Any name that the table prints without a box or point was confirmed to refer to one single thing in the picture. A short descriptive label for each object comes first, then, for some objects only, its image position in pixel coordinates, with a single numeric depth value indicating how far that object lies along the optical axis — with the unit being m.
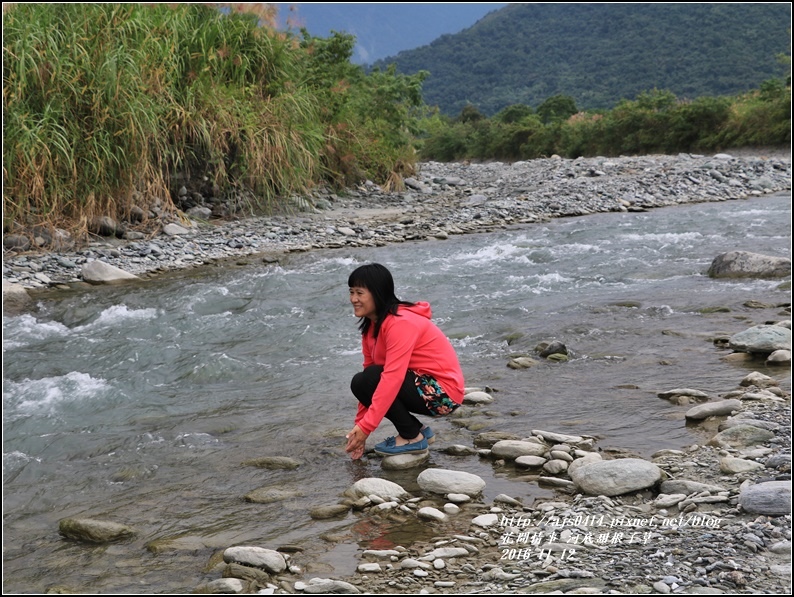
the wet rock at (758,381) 4.64
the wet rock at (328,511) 3.35
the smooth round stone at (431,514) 3.23
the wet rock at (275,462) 3.96
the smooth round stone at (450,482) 3.46
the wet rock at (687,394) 4.55
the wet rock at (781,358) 5.05
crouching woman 3.85
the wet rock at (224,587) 2.70
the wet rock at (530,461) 3.73
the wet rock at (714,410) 4.18
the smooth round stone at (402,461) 3.88
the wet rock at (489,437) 4.11
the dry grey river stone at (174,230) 10.51
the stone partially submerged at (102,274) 8.48
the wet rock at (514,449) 3.84
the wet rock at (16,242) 9.12
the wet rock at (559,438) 3.96
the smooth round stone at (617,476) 3.28
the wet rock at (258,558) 2.83
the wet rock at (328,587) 2.65
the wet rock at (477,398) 4.80
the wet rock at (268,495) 3.57
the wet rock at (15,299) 7.43
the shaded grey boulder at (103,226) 9.92
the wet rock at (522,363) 5.53
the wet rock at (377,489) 3.46
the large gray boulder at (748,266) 8.04
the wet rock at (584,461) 3.56
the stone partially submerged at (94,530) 3.21
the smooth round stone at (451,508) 3.29
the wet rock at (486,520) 3.12
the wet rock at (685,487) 3.18
